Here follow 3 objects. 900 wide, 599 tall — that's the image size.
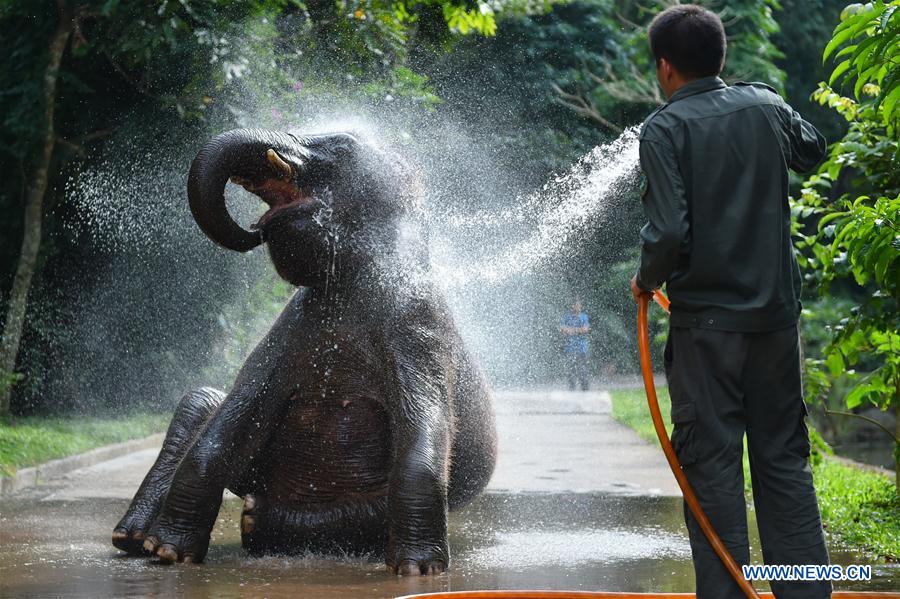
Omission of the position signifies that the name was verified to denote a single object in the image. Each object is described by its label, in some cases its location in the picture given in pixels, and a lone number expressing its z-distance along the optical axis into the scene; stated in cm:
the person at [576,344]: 3744
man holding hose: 755
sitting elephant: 1162
